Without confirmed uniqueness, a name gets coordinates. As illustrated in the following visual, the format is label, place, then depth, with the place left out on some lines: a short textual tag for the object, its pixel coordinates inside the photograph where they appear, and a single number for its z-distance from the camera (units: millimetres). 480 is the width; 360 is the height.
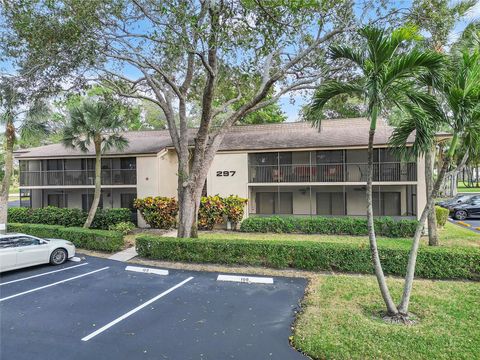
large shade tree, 9852
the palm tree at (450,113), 5820
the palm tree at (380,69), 5889
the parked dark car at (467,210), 21891
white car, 10320
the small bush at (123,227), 17125
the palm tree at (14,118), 12930
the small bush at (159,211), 18328
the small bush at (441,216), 17312
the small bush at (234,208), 18188
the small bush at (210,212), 18203
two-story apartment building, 18219
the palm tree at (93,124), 15859
